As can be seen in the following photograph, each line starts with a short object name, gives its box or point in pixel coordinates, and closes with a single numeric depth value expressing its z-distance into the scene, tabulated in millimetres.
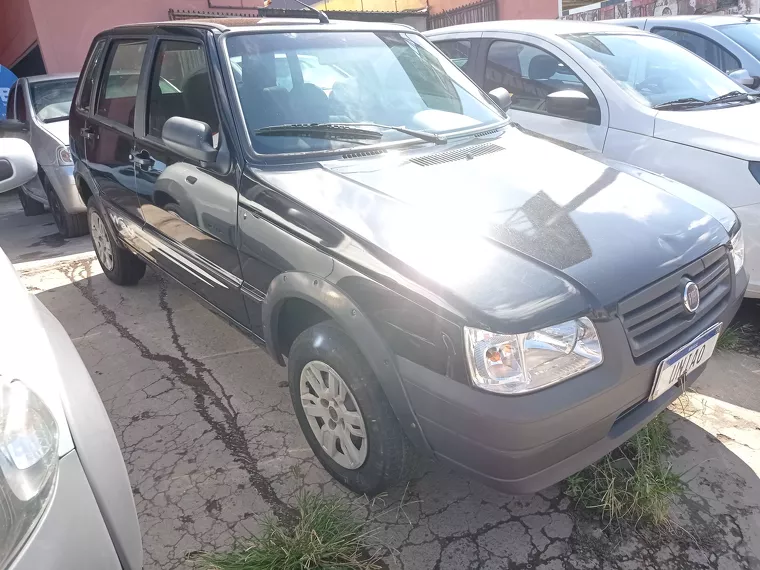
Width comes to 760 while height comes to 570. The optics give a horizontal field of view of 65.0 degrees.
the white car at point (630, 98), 3369
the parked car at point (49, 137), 5660
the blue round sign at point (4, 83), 9031
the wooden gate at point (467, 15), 13491
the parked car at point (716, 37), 5867
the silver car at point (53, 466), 1189
